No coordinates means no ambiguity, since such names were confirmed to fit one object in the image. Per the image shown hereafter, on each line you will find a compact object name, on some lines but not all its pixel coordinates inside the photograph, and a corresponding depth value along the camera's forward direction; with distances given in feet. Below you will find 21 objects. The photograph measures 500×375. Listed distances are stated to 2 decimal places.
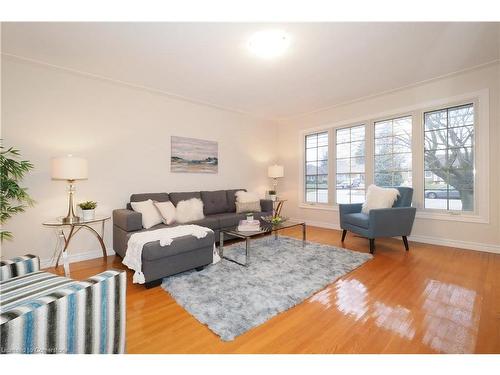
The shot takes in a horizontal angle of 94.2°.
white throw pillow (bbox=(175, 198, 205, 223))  11.31
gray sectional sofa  7.51
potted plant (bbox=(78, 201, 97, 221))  9.32
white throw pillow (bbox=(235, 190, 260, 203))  14.46
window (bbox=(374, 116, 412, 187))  13.12
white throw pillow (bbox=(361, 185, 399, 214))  11.56
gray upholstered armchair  10.41
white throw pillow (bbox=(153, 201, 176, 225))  10.77
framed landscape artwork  13.60
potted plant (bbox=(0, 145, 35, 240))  7.65
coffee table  9.20
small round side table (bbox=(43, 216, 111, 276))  8.44
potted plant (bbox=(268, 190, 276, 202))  17.62
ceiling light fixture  7.90
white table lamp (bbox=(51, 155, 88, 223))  8.55
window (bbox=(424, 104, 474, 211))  11.29
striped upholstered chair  2.95
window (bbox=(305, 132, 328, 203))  16.99
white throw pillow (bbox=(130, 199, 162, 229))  10.15
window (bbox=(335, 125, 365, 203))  15.08
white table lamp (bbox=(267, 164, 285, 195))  17.49
